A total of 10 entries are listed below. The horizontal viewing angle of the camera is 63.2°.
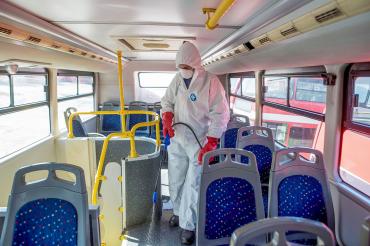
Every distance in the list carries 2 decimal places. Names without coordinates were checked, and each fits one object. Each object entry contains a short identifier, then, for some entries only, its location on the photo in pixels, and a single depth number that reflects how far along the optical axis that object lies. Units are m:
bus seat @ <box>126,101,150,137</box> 7.01
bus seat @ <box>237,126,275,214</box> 3.14
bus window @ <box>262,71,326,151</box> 3.29
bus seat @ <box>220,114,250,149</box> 4.04
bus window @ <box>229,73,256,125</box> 5.50
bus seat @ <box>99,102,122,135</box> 7.35
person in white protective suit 2.77
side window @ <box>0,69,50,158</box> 3.27
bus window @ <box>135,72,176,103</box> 8.05
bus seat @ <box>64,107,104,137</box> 4.28
